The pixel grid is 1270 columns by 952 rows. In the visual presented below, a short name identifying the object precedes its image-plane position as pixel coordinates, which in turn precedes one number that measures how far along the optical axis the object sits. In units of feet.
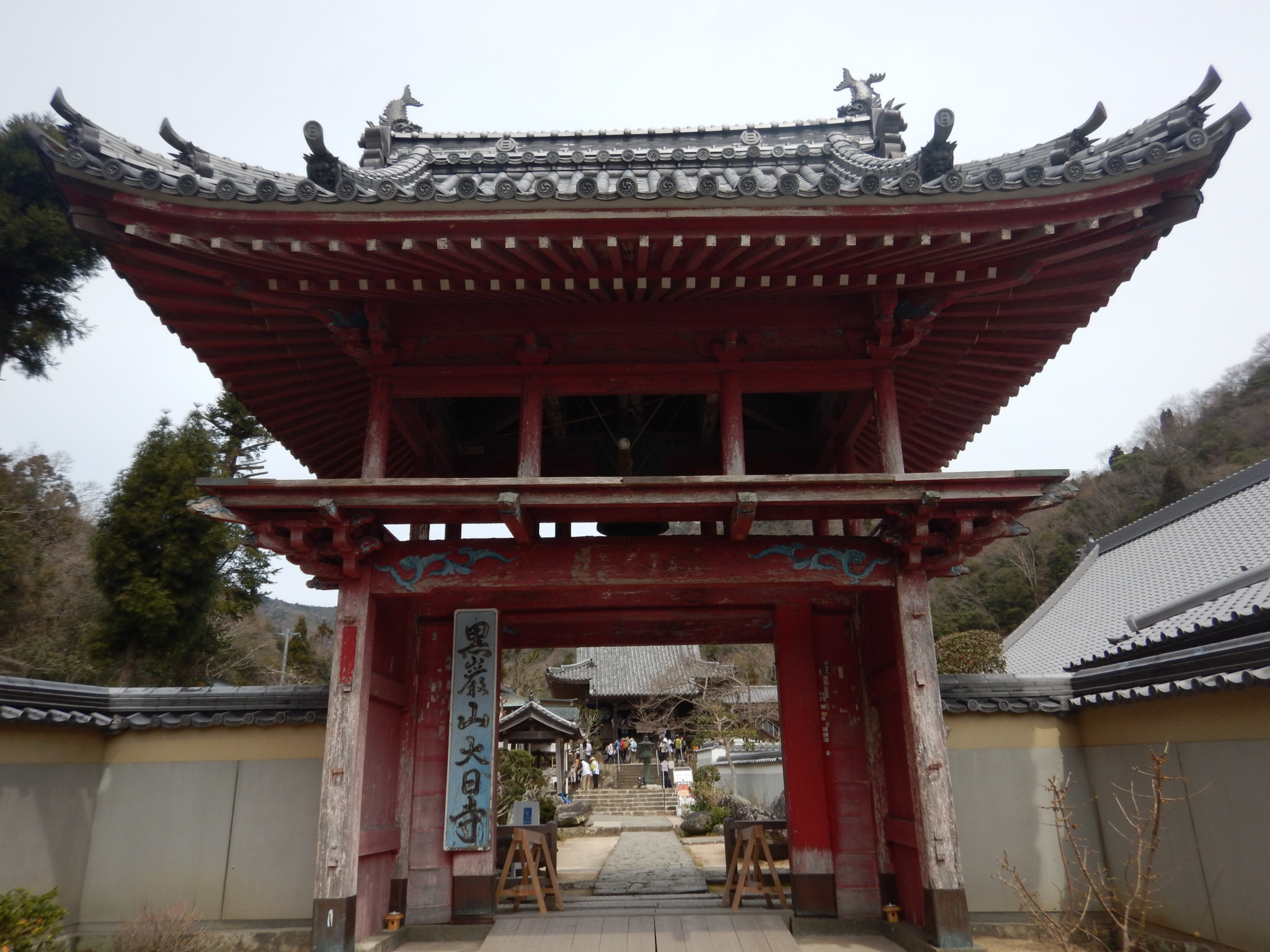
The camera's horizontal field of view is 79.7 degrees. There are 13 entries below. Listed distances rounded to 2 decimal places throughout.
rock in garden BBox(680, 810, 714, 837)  73.15
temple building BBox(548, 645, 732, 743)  115.03
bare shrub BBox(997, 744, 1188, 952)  22.52
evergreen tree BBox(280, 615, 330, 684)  100.58
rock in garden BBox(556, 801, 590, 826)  78.54
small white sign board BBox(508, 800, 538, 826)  37.50
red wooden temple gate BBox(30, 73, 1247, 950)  17.97
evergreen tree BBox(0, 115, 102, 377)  70.18
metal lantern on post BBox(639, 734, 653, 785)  123.24
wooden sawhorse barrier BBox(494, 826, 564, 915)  29.14
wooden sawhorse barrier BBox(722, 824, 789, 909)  28.09
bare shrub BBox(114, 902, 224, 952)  21.83
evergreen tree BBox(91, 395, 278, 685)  68.95
